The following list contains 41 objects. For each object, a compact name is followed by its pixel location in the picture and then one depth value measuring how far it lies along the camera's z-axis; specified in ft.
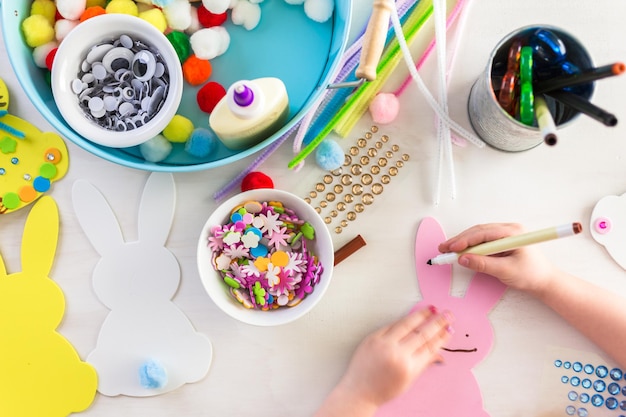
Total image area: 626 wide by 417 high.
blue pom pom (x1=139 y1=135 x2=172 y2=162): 1.74
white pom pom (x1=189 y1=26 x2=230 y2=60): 1.75
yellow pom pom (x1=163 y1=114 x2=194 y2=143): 1.75
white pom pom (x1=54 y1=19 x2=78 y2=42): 1.72
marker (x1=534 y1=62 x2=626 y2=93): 1.24
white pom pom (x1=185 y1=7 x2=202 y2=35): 1.77
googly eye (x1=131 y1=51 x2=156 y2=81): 1.60
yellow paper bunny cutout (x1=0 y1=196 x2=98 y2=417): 1.81
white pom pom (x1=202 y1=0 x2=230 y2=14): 1.71
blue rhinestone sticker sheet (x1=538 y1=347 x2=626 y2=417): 1.81
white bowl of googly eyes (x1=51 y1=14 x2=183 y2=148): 1.57
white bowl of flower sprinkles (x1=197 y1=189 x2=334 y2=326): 1.70
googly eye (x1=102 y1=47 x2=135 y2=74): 1.62
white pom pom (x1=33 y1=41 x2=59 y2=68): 1.72
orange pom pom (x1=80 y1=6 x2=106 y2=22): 1.69
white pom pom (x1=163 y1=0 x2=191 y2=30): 1.72
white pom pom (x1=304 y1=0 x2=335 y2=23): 1.78
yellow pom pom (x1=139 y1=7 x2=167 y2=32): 1.69
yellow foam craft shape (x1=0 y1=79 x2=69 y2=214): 1.79
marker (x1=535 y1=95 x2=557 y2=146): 1.23
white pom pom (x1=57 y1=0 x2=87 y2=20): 1.69
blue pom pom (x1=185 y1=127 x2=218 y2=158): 1.75
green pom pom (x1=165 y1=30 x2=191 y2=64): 1.75
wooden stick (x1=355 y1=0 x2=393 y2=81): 1.38
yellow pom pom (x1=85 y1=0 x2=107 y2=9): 1.74
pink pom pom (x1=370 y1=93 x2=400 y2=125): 1.82
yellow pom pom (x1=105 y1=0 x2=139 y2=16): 1.70
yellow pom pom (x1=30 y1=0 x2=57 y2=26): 1.72
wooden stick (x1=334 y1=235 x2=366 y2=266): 1.81
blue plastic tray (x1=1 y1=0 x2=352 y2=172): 1.82
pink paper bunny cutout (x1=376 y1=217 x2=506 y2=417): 1.81
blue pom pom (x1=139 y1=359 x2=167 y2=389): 1.77
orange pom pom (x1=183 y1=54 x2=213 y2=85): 1.77
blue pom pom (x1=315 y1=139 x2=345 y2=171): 1.82
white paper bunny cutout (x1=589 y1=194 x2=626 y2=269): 1.83
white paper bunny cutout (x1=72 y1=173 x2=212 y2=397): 1.82
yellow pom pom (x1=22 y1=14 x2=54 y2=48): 1.69
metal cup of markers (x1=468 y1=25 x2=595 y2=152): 1.49
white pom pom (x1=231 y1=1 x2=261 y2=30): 1.79
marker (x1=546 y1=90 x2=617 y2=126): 1.22
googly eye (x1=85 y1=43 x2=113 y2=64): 1.61
